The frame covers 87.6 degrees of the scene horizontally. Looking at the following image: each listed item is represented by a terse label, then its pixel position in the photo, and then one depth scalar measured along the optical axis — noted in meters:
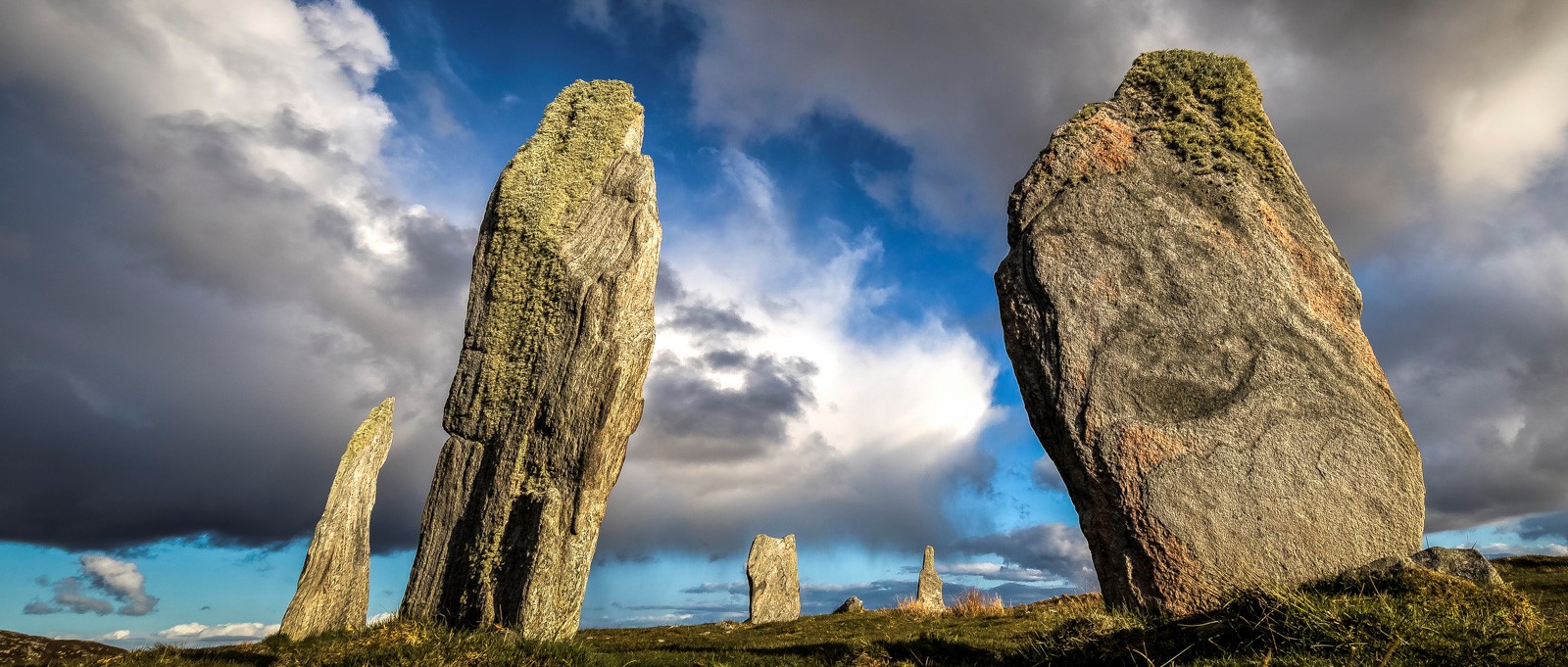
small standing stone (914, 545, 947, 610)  23.45
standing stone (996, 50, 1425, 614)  6.62
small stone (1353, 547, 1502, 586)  5.85
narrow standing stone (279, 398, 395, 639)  13.91
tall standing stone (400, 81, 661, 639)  10.86
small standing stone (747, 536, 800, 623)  22.59
